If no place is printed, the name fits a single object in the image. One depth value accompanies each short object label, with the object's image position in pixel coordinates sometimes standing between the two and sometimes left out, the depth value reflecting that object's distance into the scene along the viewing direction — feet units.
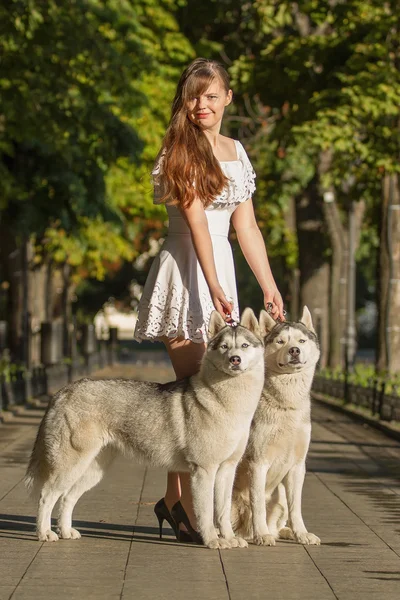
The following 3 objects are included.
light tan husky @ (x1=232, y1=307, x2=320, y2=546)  26.94
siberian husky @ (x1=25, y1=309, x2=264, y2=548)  26.18
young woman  27.07
